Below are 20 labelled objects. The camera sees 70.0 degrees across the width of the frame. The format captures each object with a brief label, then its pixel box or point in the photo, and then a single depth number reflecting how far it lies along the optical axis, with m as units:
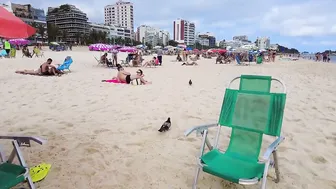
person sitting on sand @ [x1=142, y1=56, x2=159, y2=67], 15.16
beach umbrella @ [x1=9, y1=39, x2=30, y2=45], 31.36
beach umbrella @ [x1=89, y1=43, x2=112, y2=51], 16.43
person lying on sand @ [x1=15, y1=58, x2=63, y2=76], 9.16
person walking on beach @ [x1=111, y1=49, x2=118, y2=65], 14.21
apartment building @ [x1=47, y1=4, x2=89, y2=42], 90.31
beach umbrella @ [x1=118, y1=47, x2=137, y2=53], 22.89
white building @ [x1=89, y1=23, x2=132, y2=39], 101.00
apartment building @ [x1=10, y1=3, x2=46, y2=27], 90.71
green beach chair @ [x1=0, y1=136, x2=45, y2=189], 1.75
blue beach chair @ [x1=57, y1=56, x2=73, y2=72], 10.46
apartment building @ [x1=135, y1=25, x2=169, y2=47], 122.60
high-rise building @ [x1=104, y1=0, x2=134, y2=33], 132.00
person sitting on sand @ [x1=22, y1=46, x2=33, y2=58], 19.74
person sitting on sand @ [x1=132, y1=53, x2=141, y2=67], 14.55
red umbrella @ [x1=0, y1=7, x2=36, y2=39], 1.83
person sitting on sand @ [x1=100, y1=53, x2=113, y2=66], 13.54
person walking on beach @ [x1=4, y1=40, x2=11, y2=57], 17.95
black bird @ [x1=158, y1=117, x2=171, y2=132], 3.45
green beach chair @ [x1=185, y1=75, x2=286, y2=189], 2.03
